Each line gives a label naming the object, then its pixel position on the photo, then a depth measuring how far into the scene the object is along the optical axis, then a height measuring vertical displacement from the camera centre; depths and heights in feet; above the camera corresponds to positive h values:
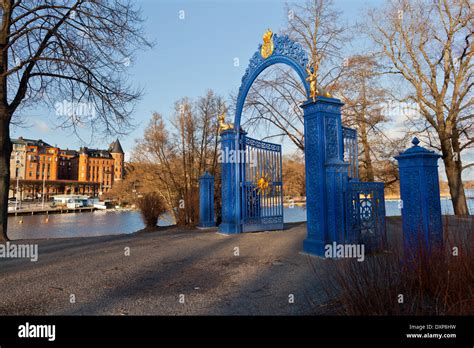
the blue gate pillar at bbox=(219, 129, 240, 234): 32.14 +1.54
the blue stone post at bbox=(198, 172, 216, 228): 40.11 -0.41
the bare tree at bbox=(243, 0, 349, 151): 47.03 +18.05
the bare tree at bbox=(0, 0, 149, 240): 27.68 +13.55
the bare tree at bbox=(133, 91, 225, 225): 64.80 +10.20
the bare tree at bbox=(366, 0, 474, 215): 51.24 +19.32
